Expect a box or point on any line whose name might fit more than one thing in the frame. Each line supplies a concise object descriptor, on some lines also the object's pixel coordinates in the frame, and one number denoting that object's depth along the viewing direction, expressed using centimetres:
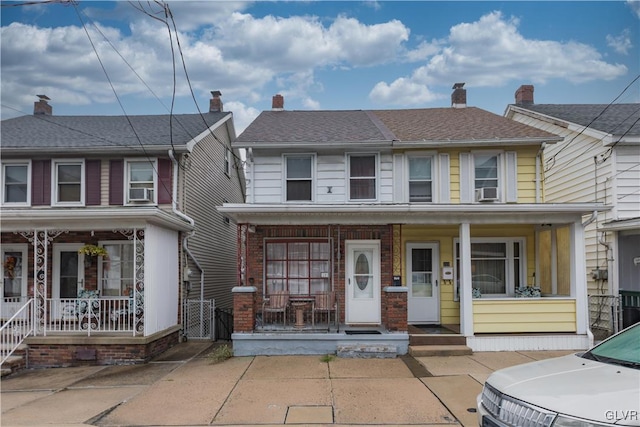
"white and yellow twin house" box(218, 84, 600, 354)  1145
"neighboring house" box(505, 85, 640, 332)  1156
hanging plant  1103
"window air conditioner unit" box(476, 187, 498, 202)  1167
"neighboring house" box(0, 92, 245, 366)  974
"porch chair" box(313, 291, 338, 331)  1080
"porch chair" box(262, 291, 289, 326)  1055
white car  340
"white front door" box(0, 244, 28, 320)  1179
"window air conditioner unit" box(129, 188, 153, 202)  1253
